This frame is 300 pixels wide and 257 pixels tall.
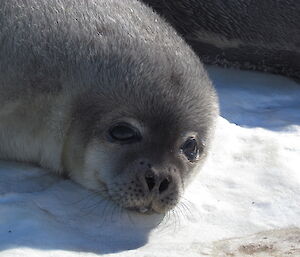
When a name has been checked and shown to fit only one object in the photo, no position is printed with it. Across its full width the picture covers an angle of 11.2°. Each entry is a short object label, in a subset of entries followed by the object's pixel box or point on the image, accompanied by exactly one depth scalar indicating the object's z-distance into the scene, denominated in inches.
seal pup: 235.6
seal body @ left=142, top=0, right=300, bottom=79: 375.4
